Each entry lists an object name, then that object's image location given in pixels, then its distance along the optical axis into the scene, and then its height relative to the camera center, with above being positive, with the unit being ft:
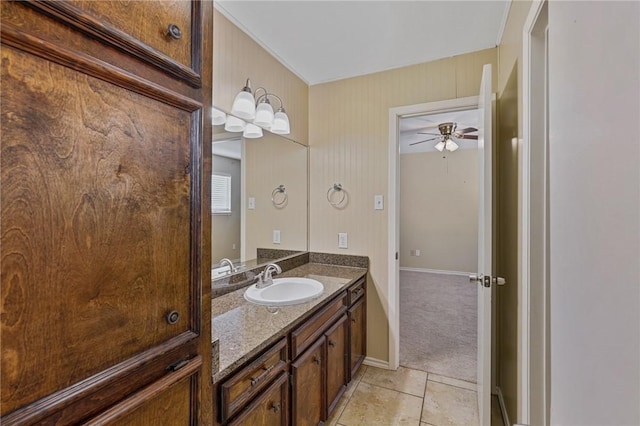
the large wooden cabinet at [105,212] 1.51 +0.01
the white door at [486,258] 4.91 -0.77
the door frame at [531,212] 3.93 +0.05
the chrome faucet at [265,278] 6.08 -1.38
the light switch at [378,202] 7.89 +0.36
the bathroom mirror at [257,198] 6.13 +0.43
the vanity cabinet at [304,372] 3.45 -2.44
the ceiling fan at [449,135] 12.03 +3.50
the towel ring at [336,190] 8.39 +0.68
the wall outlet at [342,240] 8.34 -0.74
